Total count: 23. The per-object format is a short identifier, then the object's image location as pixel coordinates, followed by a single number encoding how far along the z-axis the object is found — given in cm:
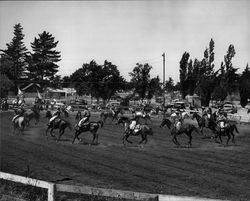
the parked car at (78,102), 6481
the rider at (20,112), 3037
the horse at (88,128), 2495
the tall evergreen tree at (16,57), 9472
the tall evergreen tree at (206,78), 7131
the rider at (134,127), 2465
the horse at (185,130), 2473
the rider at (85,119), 2481
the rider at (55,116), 2712
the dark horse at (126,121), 2599
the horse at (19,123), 2969
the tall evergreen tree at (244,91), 7335
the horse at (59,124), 2630
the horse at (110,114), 4088
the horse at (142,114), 3813
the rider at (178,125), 2495
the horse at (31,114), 3416
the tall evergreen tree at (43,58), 8681
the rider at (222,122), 2642
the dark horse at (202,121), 2886
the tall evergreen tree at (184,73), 8256
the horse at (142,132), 2444
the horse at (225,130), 2622
